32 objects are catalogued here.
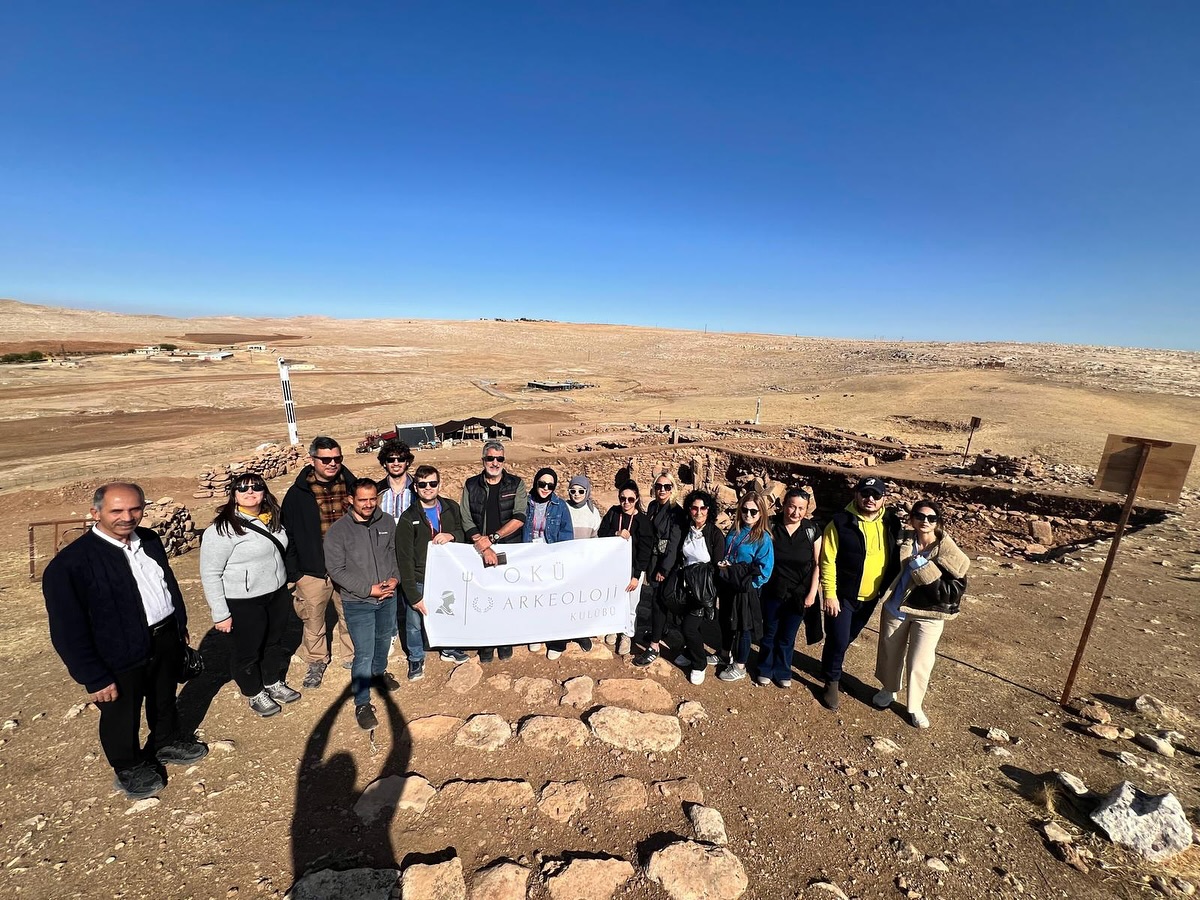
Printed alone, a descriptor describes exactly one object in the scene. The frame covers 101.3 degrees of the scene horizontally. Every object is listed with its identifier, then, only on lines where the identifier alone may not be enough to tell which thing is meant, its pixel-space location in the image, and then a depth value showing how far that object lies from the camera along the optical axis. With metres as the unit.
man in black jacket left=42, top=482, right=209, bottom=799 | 3.30
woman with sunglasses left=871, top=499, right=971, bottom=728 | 4.39
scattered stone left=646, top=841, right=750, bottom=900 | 3.20
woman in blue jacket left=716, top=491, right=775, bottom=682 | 4.89
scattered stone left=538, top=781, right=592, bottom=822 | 3.76
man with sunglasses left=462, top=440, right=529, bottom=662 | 5.40
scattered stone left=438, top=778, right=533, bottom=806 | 3.84
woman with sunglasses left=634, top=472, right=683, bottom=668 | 5.25
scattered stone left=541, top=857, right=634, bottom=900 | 3.16
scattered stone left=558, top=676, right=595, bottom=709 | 5.01
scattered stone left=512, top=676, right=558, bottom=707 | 5.05
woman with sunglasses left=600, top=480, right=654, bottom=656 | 5.41
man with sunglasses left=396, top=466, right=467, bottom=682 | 4.76
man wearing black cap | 4.69
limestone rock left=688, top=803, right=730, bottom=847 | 3.60
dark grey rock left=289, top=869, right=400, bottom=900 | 3.10
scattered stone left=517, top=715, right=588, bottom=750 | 4.48
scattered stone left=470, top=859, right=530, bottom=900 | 3.13
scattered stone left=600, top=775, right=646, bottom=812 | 3.84
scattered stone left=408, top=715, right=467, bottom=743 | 4.52
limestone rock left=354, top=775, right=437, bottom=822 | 3.74
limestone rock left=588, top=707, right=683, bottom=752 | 4.48
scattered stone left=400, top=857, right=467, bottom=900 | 3.08
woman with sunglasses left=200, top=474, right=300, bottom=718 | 4.17
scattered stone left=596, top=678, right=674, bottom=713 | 4.99
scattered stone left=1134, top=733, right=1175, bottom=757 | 4.29
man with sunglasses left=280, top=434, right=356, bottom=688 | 4.71
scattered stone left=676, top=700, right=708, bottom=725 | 4.84
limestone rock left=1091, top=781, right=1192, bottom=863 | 3.32
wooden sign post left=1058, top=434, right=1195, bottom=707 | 4.59
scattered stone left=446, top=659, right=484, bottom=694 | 5.21
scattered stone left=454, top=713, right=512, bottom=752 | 4.43
